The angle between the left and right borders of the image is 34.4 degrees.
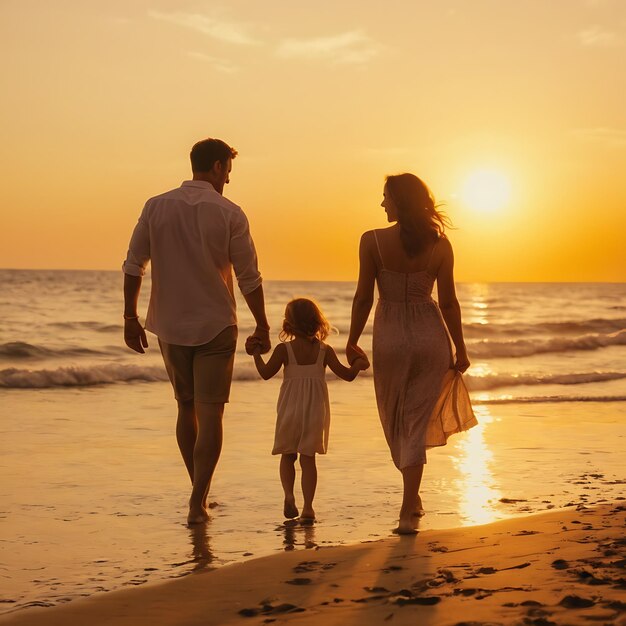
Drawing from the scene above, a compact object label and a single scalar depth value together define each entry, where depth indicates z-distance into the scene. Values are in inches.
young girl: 220.5
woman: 207.3
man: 207.9
